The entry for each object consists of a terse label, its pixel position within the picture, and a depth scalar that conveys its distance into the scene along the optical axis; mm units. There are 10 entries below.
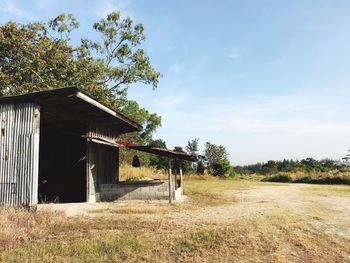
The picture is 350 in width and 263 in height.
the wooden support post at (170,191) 13705
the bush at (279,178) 31111
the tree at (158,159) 45081
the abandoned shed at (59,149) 10742
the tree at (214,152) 64606
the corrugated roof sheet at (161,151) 14133
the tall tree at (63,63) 27516
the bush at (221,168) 35844
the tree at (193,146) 61438
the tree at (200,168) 36875
